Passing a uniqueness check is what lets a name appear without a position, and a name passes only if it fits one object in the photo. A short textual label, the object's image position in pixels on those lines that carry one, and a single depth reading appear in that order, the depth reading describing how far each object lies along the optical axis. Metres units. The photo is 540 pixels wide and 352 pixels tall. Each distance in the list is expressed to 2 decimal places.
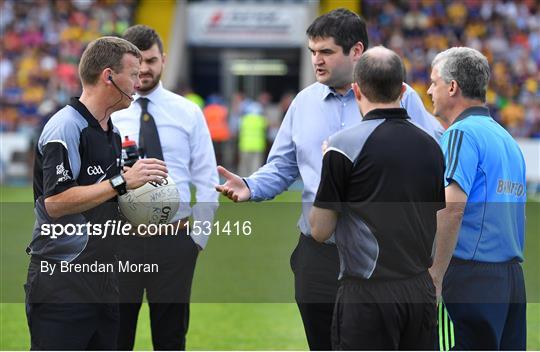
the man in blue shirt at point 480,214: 10.17
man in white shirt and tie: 12.30
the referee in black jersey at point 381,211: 8.60
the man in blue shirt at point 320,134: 10.68
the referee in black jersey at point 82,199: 9.36
